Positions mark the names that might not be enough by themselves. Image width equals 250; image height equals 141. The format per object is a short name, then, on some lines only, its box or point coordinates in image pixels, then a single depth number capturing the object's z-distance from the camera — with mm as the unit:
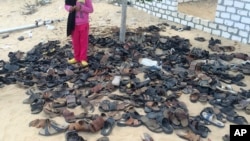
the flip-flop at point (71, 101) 4381
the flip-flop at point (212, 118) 3965
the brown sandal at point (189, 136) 3650
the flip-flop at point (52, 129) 3803
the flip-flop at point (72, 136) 3625
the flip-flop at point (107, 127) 3781
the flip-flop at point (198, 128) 3772
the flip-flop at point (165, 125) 3801
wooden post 6704
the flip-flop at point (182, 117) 3895
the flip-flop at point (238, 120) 4004
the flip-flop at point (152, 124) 3826
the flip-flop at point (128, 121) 3926
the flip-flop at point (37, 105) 4293
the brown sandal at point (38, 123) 3949
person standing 5246
